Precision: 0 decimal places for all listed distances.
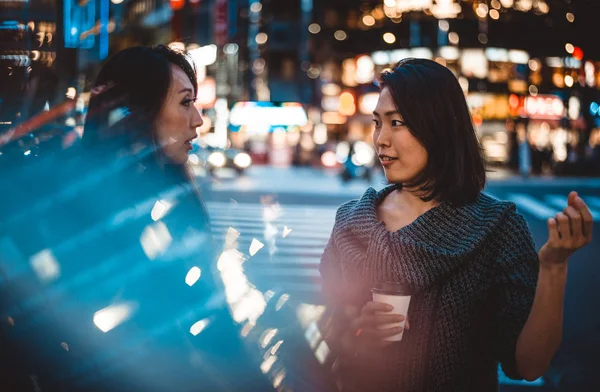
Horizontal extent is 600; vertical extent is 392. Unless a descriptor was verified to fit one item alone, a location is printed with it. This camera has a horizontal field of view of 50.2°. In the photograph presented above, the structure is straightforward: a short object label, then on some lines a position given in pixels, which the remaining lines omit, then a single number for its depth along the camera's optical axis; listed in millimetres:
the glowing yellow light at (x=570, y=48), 30997
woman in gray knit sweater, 1684
